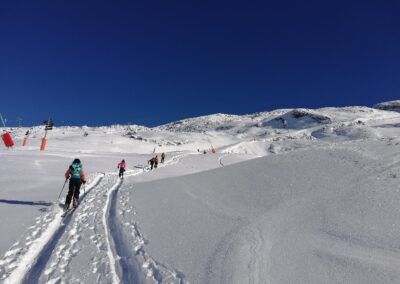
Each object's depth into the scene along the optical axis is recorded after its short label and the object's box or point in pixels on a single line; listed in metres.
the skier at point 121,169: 27.65
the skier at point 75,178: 13.45
